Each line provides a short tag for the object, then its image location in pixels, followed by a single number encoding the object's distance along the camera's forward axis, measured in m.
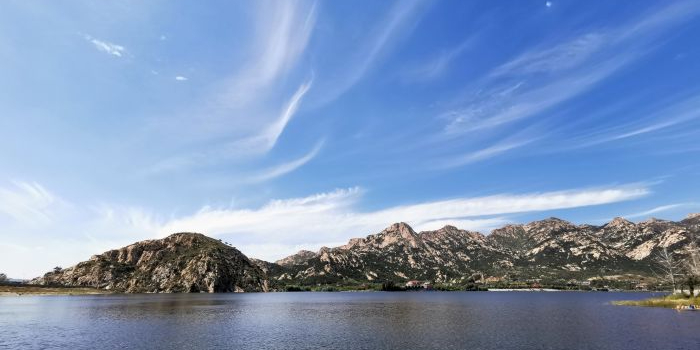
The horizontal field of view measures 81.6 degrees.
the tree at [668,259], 156.48
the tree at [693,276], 143.75
